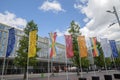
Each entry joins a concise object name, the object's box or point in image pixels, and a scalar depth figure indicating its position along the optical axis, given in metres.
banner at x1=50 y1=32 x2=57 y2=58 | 14.05
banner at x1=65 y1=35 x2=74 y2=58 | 13.48
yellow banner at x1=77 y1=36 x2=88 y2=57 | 14.67
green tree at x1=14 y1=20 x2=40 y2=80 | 17.62
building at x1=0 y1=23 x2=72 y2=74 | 26.77
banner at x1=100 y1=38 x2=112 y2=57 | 15.42
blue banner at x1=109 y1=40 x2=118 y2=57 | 16.37
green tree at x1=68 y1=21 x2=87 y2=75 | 21.66
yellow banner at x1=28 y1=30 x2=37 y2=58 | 11.91
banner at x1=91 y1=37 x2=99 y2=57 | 16.76
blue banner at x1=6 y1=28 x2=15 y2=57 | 11.73
